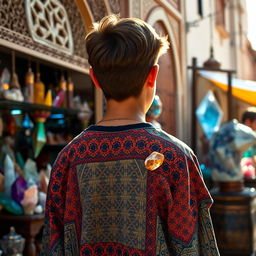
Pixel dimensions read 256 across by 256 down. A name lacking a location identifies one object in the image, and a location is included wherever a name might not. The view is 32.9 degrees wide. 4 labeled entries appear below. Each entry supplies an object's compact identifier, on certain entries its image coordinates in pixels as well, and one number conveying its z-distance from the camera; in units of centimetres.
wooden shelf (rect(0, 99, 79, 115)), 341
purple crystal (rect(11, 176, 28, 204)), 323
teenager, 119
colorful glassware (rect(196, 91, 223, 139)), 647
